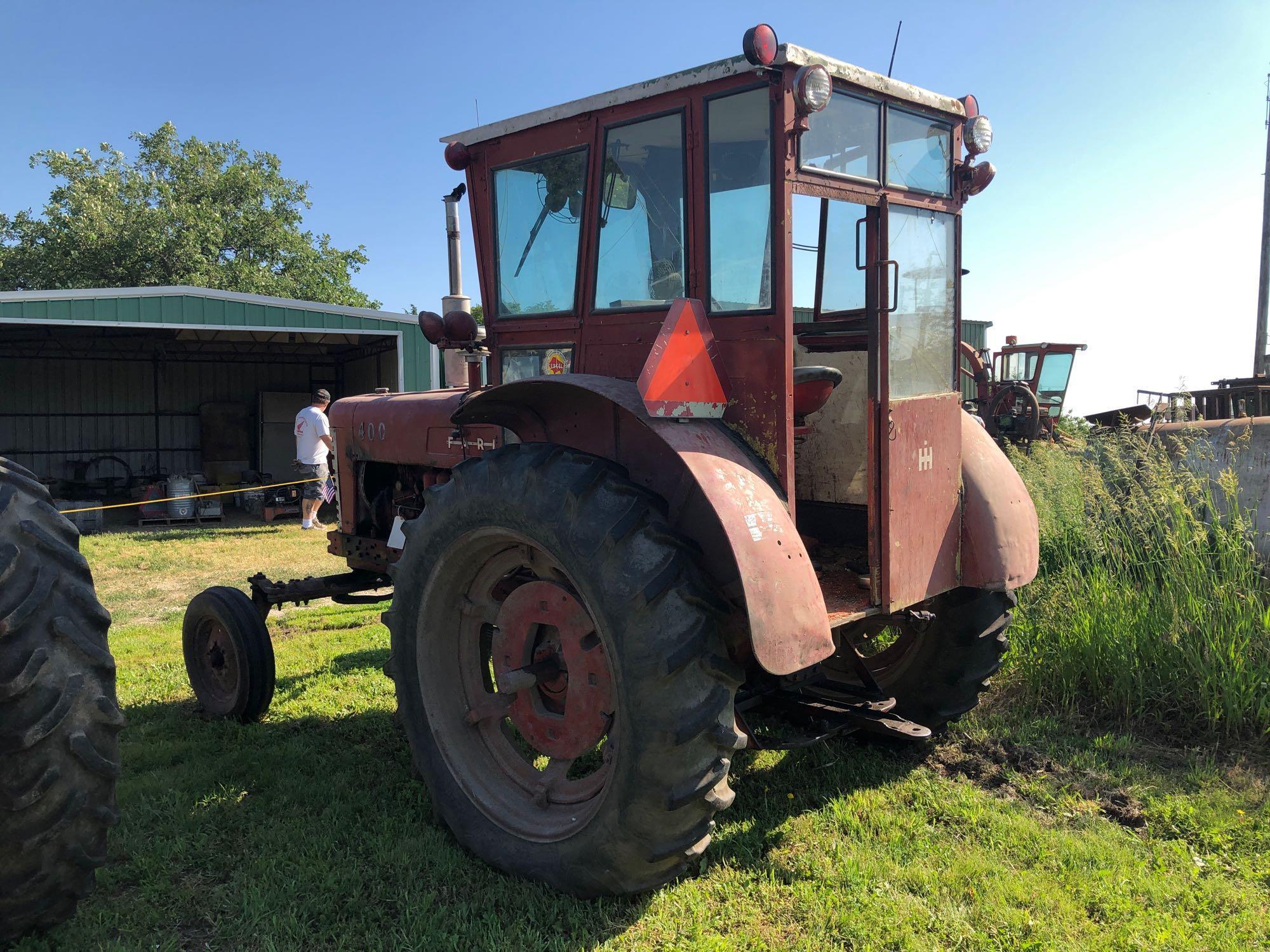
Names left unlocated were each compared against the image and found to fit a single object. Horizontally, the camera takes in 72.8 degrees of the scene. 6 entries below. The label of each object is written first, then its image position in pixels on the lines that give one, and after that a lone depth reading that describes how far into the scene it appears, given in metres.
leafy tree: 27.70
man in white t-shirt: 11.42
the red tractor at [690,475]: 2.58
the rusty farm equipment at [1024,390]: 14.93
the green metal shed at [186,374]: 15.52
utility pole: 13.40
